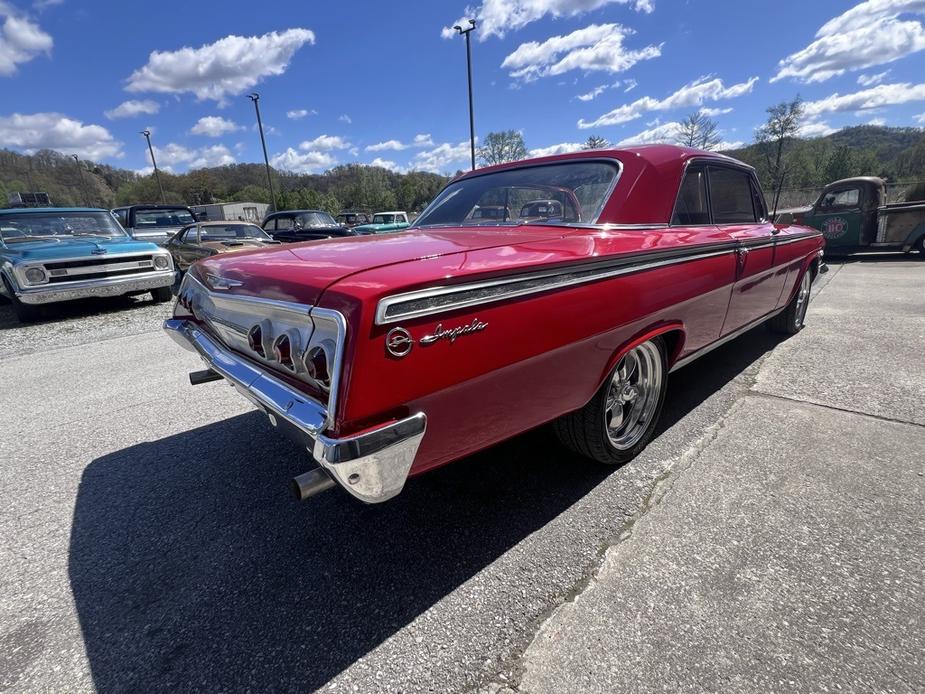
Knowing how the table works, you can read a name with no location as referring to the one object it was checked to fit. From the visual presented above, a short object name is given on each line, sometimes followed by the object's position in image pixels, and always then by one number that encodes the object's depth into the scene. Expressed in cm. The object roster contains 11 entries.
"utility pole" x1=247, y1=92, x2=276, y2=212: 2895
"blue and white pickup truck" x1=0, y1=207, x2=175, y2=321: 618
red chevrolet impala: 133
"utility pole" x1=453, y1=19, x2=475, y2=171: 1854
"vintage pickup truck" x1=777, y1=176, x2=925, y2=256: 1030
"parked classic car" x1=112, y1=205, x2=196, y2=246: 1121
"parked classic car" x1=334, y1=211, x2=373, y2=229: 3066
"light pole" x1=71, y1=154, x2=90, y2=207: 6311
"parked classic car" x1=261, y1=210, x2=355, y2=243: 1174
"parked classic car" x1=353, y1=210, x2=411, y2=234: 2598
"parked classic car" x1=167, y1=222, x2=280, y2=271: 870
